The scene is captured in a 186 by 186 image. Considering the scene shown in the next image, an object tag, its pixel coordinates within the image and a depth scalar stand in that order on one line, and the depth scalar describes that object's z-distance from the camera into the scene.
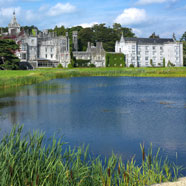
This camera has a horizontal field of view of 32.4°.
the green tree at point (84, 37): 102.50
